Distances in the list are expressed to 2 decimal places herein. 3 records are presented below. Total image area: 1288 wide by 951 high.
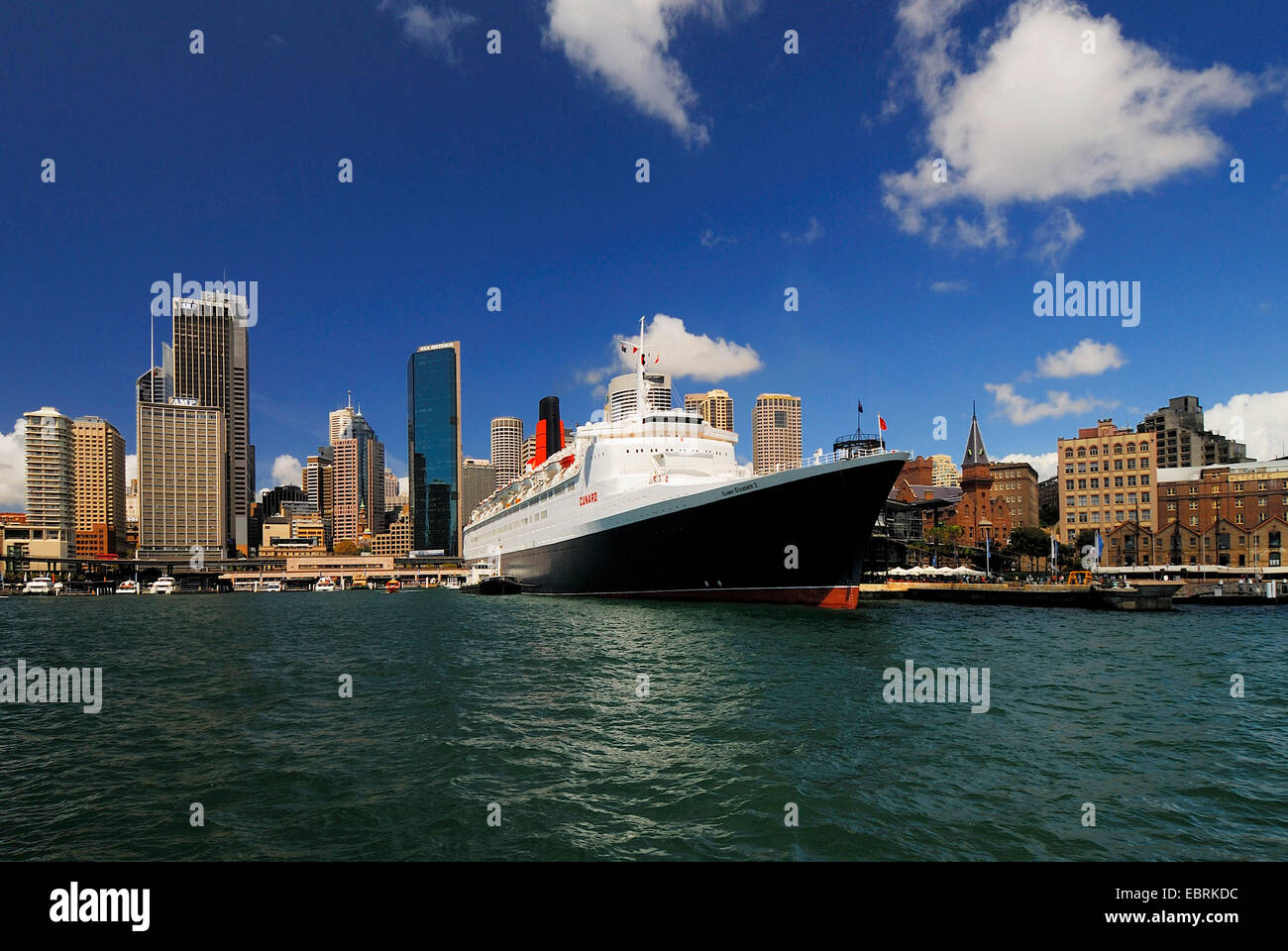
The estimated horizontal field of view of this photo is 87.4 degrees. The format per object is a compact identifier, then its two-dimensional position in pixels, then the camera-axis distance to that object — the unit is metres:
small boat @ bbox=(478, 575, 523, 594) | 74.62
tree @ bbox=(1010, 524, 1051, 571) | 115.00
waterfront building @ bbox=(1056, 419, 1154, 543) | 103.62
